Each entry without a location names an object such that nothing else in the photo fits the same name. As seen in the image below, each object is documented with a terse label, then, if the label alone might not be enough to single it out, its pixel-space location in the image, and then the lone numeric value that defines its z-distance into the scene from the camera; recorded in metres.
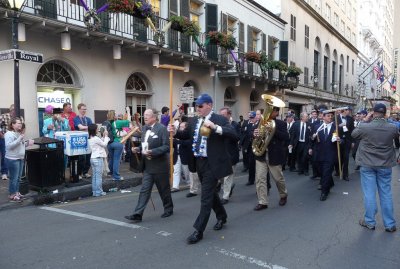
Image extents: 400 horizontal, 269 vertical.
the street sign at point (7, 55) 7.51
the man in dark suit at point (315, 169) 10.12
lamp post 7.60
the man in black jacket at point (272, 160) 6.80
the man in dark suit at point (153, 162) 5.96
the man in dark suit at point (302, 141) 11.16
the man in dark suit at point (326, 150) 7.60
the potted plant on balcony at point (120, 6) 11.73
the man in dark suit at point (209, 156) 4.95
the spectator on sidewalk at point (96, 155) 7.99
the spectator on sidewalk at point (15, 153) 7.15
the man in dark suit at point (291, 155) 11.76
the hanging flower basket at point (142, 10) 12.80
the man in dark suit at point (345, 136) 10.30
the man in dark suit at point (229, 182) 7.41
